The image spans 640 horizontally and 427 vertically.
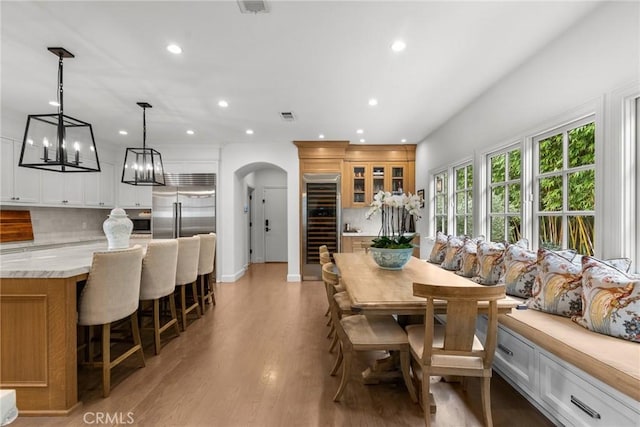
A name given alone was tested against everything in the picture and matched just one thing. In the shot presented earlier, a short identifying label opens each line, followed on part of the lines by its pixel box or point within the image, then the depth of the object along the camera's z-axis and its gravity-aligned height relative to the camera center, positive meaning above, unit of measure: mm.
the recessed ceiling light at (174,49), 2508 +1381
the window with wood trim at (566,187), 2303 +229
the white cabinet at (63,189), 4613 +379
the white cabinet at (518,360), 1965 -1030
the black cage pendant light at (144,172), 3905 +546
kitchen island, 1936 -827
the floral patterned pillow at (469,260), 3195 -505
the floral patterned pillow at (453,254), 3600 -499
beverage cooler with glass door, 5848 -100
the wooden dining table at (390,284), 1742 -518
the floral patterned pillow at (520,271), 2418 -474
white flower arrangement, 2611 +63
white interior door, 8289 -201
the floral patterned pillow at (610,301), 1575 -477
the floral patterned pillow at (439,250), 4113 -509
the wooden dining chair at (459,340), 1580 -704
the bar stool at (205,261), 3936 -650
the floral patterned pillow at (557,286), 1964 -493
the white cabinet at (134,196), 5973 +321
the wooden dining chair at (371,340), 1961 -836
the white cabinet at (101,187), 5398 +462
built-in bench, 1366 -855
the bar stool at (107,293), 2084 -580
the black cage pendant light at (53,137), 2506 +654
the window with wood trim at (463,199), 4176 +213
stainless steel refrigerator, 5805 +122
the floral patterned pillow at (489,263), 2809 -469
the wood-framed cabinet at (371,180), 6145 +680
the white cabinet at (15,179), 3992 +458
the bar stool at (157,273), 2781 -576
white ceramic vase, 2865 -165
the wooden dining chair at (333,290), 2127 -584
